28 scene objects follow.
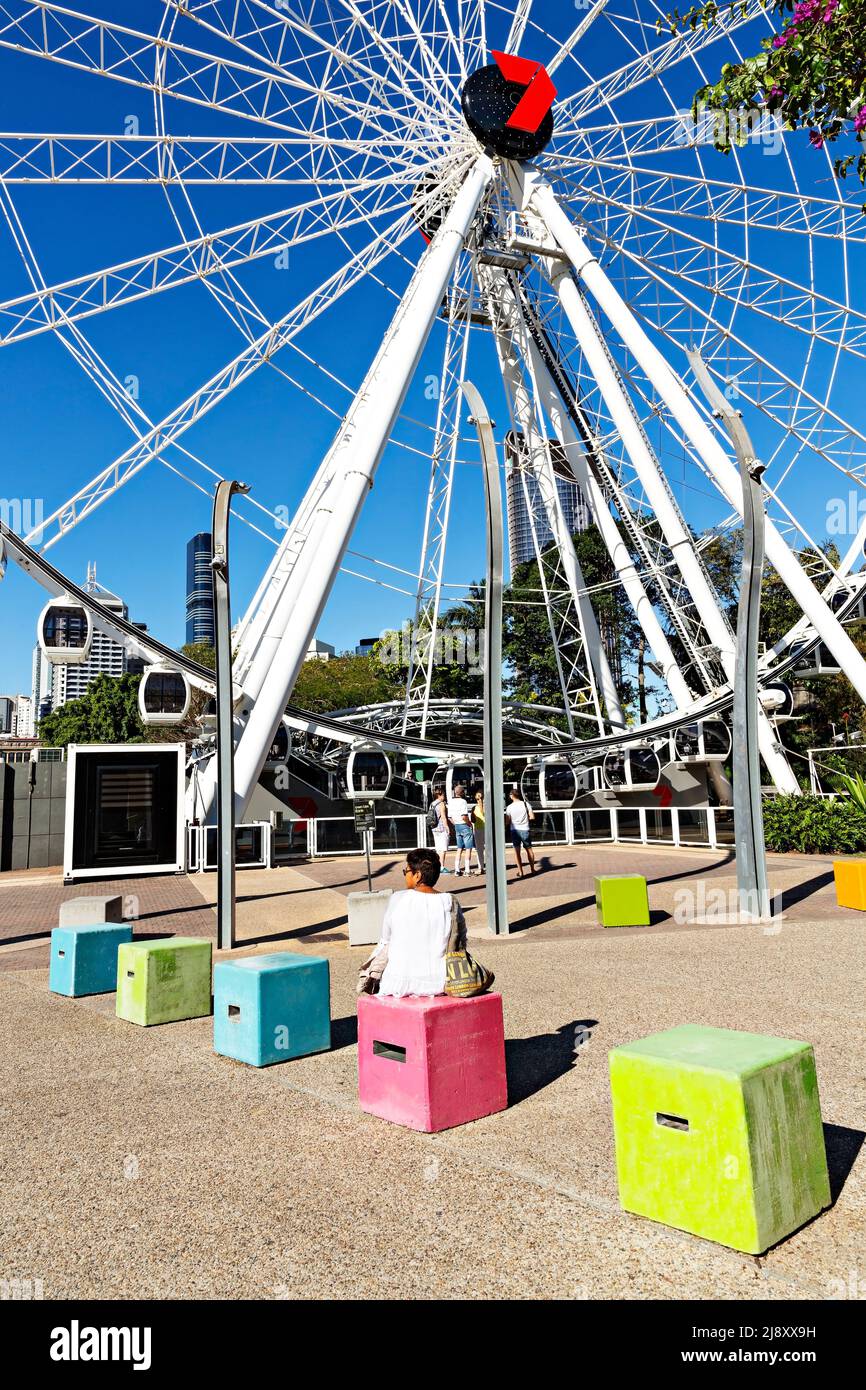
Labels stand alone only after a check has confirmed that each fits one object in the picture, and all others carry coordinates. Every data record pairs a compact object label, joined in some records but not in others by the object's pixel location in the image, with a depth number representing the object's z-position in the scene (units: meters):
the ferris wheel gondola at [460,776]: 29.88
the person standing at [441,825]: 19.22
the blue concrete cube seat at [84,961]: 9.14
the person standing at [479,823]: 24.09
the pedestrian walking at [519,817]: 17.42
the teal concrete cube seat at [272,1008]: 6.55
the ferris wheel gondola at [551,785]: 29.59
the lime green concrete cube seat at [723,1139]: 3.65
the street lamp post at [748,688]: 11.70
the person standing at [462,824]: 18.95
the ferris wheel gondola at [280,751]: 25.22
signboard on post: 15.40
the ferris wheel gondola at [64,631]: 19.02
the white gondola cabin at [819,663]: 25.19
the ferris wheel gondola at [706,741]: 27.73
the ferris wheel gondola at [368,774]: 26.31
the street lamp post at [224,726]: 11.52
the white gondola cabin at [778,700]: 26.41
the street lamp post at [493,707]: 11.67
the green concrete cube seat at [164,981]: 7.86
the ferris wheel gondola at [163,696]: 21.08
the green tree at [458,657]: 50.91
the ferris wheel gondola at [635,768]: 30.16
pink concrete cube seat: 5.18
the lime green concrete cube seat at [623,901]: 12.48
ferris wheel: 17.67
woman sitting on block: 5.48
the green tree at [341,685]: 63.28
